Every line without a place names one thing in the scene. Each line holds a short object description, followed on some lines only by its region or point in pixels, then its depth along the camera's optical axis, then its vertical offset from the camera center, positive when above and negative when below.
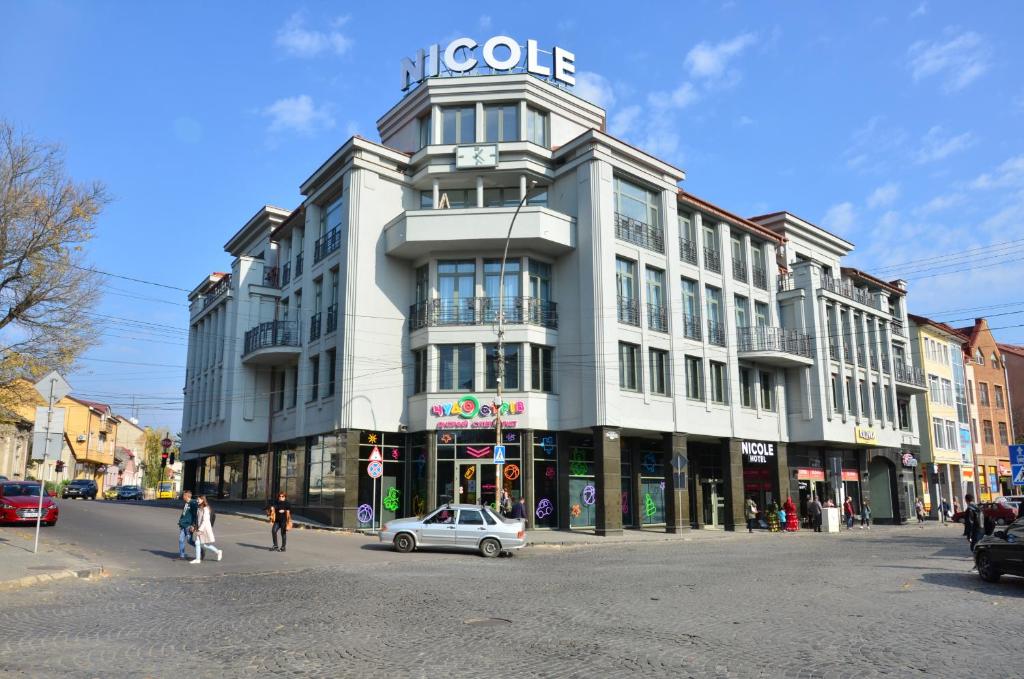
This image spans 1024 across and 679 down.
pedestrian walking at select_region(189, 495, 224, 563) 18.89 -1.26
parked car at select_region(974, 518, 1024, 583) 15.01 -1.52
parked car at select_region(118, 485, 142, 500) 58.88 -1.12
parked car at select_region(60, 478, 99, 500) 55.38 -0.80
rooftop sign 35.38 +18.53
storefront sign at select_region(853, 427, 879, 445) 43.56 +2.13
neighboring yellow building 55.66 +3.90
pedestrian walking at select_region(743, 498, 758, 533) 36.94 -1.77
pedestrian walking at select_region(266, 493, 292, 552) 22.02 -1.12
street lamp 27.78 +3.79
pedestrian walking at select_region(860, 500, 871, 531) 43.25 -2.22
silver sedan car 22.58 -1.56
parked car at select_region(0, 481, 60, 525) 27.23 -1.02
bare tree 26.08 +6.85
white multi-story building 31.94 +6.12
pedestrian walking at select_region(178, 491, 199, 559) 19.19 -0.92
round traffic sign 27.34 +0.26
